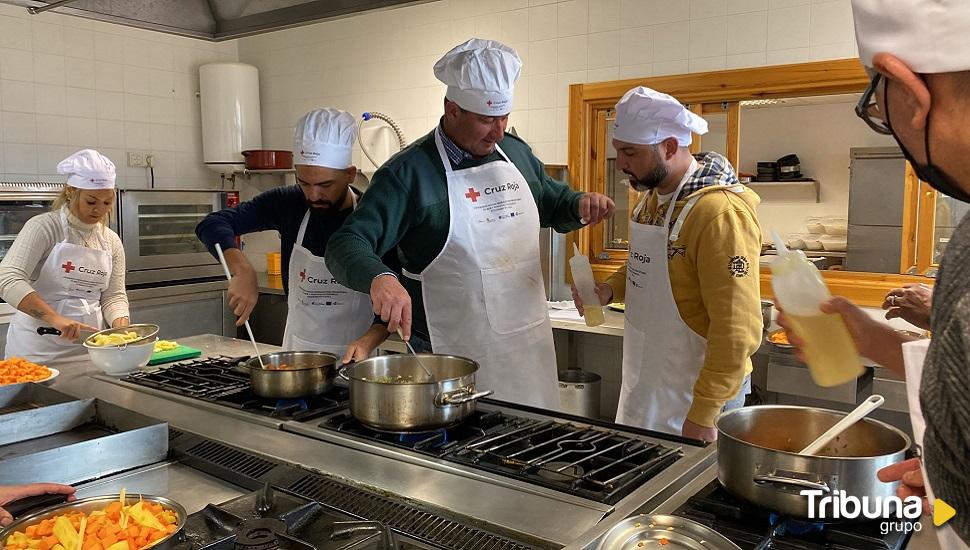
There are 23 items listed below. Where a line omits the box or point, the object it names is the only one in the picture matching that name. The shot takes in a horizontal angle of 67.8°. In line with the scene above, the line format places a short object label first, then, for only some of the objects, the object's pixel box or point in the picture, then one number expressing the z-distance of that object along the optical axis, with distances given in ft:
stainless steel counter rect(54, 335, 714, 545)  3.96
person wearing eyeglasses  1.90
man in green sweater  7.18
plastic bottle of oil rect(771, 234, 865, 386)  3.71
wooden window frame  12.38
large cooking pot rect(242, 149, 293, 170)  18.38
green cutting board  8.62
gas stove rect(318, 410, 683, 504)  4.38
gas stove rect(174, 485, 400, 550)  3.66
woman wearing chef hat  10.42
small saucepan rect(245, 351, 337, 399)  6.04
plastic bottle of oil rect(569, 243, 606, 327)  8.01
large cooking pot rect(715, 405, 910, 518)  3.51
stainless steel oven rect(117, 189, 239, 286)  15.90
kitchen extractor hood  5.80
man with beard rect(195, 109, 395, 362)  8.25
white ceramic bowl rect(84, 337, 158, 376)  7.56
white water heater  19.49
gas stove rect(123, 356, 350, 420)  5.97
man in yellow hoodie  6.61
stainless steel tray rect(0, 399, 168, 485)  4.86
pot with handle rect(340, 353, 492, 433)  5.01
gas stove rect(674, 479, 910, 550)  3.50
